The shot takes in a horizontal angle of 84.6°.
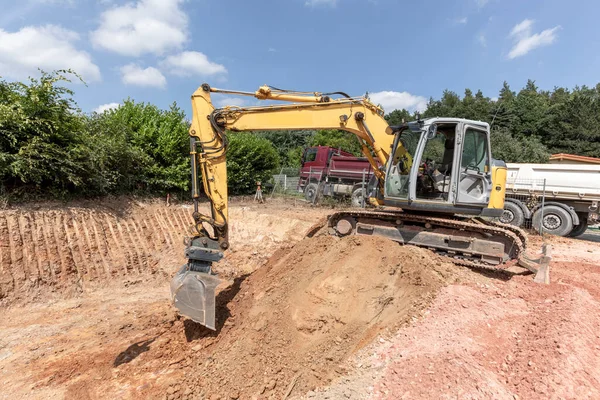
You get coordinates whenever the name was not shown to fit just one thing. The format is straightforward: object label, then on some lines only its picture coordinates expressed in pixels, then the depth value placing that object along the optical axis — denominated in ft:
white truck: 35.78
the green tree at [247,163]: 50.57
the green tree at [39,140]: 23.50
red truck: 50.60
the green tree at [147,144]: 33.81
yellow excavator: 16.88
